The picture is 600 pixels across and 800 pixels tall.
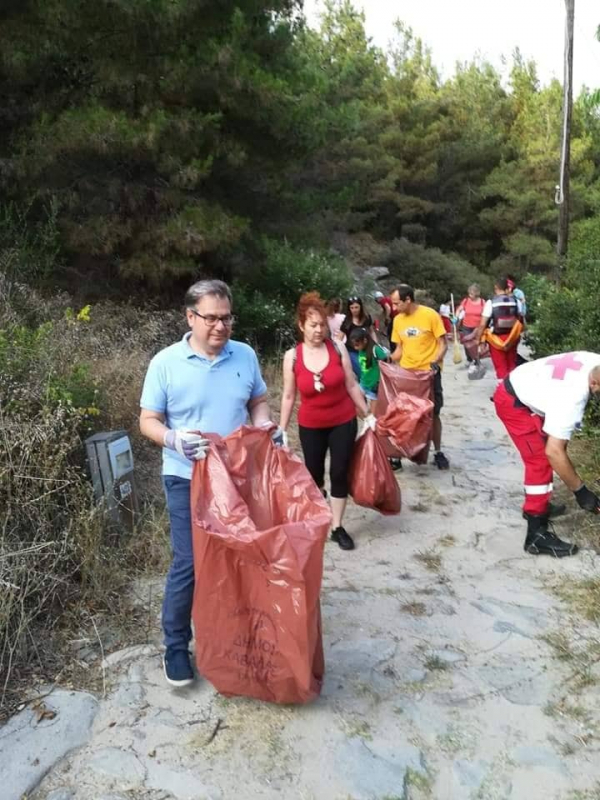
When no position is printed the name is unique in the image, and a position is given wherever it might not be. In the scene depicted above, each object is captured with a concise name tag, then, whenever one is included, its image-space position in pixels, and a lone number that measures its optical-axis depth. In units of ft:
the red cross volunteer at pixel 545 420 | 12.25
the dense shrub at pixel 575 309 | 23.91
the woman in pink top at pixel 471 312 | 41.01
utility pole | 49.51
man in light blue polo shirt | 9.21
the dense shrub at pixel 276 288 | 34.45
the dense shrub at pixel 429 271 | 81.20
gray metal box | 13.32
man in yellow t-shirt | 20.12
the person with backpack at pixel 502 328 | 27.58
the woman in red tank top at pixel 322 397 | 14.06
